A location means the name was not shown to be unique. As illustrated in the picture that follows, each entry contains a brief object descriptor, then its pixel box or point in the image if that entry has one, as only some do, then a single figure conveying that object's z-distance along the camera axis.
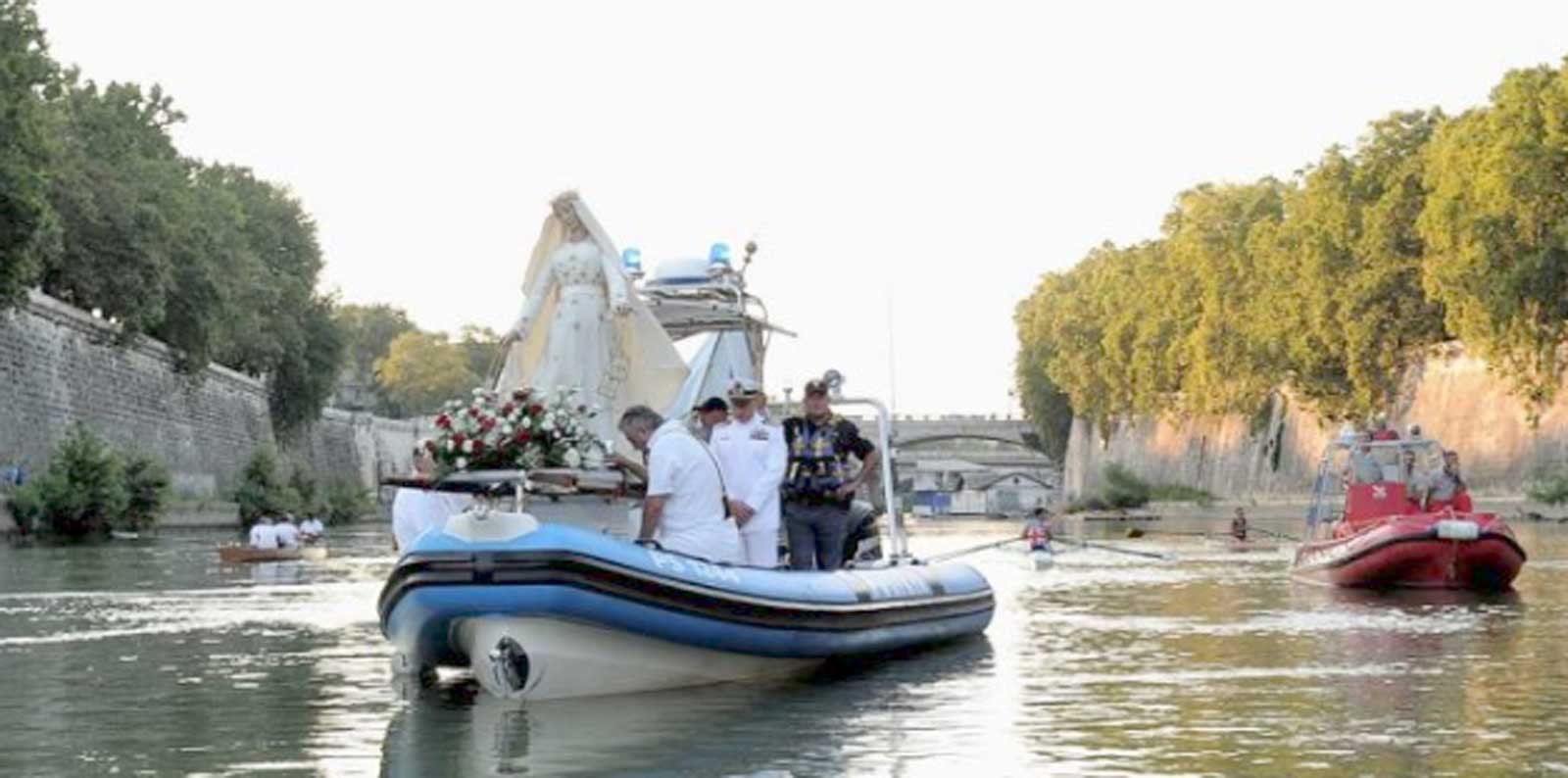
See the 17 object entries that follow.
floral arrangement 14.54
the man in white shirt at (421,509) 15.76
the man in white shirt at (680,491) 14.66
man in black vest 17.00
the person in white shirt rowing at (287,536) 39.75
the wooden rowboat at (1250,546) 44.44
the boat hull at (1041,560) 36.88
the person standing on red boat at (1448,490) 27.45
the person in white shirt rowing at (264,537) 38.50
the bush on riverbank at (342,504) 79.56
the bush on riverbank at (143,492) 55.53
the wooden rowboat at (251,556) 38.06
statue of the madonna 17.97
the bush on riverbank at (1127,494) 98.62
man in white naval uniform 15.73
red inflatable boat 26.03
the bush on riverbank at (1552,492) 63.59
